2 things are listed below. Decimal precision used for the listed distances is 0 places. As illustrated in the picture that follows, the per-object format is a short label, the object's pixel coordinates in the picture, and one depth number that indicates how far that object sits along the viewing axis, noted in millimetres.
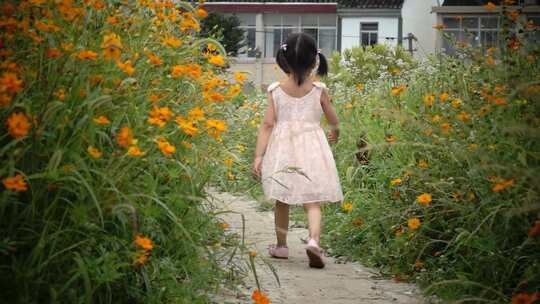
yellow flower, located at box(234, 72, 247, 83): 4378
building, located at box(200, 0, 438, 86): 34344
